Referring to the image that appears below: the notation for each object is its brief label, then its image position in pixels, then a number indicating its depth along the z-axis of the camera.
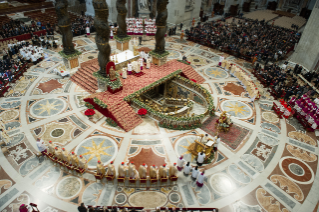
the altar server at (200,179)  9.83
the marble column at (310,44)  20.27
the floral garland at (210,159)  11.56
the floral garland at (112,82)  14.86
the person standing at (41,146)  10.74
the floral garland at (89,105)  14.38
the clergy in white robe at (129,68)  17.42
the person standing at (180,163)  10.57
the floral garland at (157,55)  18.85
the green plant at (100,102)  13.62
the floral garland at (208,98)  14.91
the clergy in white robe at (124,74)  16.78
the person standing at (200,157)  10.93
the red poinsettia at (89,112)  13.60
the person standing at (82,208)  8.47
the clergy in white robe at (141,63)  18.11
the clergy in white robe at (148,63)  18.39
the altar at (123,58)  18.19
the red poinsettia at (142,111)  14.01
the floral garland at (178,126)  13.65
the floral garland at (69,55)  18.05
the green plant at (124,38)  20.73
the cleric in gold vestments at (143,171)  9.73
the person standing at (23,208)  8.34
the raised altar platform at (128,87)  13.78
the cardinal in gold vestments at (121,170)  9.71
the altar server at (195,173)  10.27
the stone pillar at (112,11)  29.55
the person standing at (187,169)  10.43
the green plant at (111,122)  13.65
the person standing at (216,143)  11.89
